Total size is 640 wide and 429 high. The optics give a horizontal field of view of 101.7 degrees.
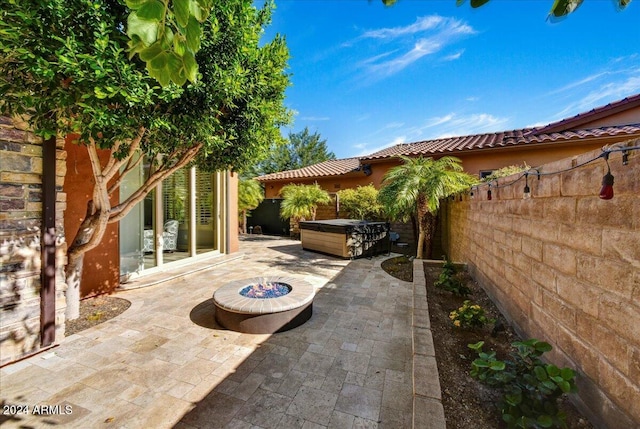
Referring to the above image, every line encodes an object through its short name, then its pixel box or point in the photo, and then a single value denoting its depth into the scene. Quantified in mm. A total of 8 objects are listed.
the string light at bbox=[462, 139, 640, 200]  1312
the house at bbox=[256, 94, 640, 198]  7837
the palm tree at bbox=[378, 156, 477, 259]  6410
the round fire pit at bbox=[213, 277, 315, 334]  3438
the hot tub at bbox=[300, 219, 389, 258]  7812
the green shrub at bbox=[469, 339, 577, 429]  1467
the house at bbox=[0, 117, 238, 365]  2771
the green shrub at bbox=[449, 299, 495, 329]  2863
